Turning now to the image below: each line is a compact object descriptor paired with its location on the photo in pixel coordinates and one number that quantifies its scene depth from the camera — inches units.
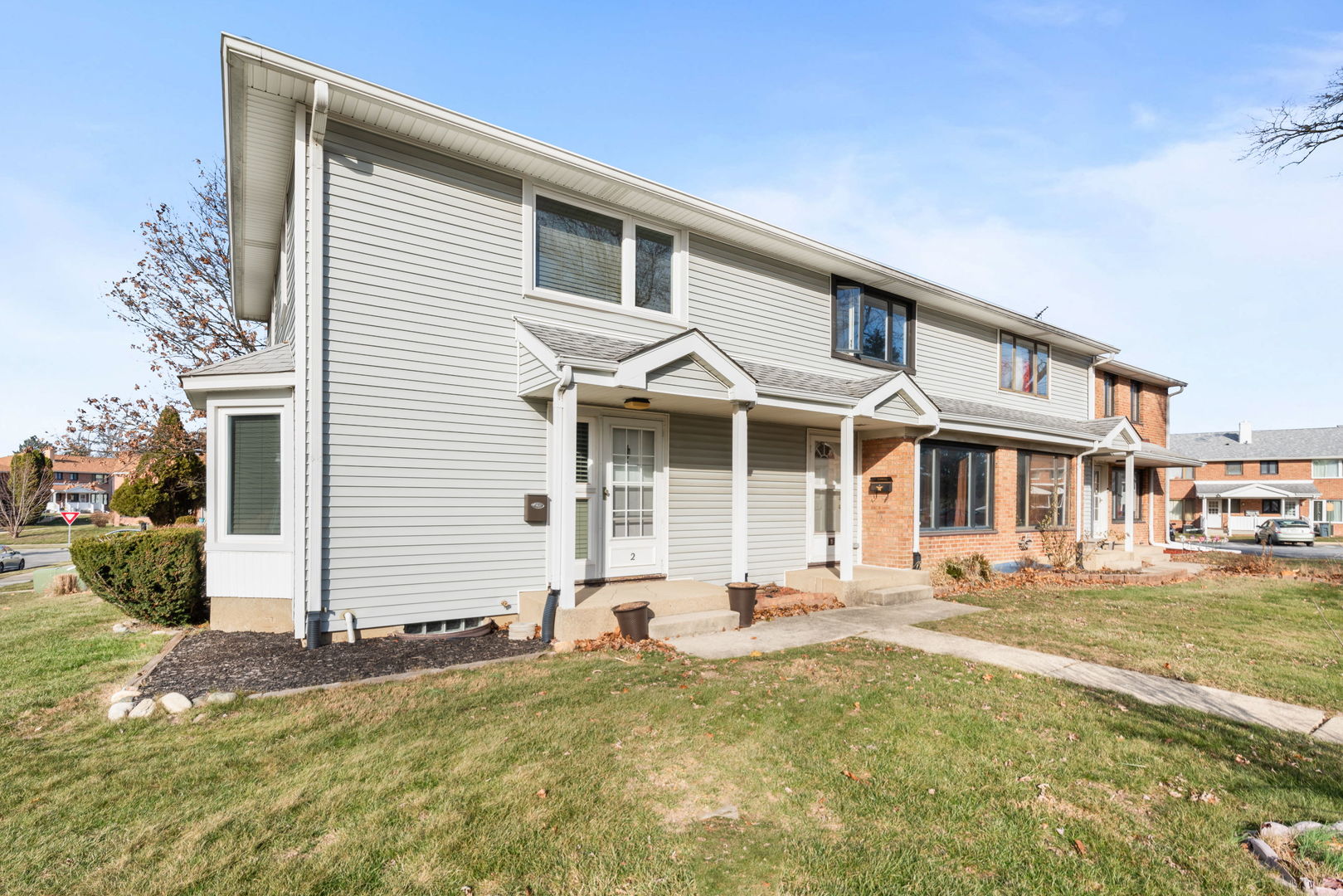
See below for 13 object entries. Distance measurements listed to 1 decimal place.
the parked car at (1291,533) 1168.2
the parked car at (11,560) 778.2
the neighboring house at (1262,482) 1537.9
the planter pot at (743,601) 303.4
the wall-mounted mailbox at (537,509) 307.7
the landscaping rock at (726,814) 128.6
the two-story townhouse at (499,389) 267.1
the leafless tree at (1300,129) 418.0
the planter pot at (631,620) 269.9
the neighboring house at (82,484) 2588.6
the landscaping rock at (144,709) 184.4
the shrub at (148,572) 298.2
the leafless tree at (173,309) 673.6
